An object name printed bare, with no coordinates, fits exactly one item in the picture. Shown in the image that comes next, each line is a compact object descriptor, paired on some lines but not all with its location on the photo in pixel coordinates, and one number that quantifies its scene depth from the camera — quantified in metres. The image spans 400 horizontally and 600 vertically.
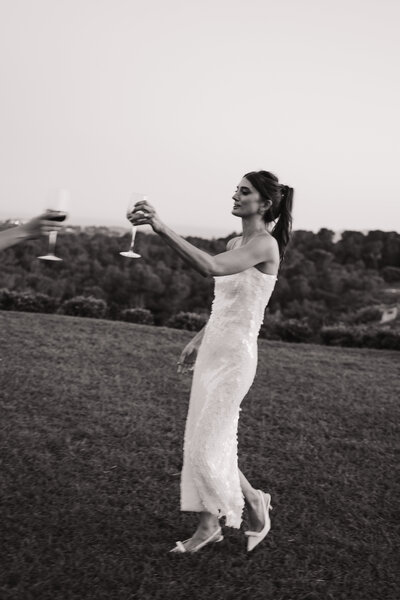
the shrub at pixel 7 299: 13.65
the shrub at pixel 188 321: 13.16
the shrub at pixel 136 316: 14.04
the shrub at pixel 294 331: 13.22
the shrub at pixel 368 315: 16.00
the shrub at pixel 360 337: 12.53
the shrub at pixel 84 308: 13.75
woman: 3.39
